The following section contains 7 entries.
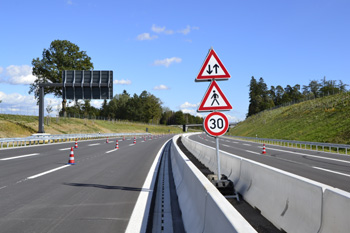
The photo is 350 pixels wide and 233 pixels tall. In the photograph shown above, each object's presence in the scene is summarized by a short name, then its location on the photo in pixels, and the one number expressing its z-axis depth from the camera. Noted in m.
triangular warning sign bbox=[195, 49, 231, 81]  8.44
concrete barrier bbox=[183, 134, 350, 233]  3.66
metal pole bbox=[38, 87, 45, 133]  35.28
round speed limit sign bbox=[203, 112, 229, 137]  8.03
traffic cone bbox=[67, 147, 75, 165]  14.75
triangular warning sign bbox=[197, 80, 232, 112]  8.20
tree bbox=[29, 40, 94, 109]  65.25
